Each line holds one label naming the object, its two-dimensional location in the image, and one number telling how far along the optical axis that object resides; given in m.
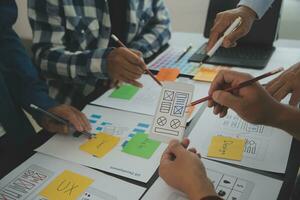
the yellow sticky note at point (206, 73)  1.13
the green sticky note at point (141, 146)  0.82
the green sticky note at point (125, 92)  1.09
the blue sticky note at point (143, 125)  0.92
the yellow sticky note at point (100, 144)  0.84
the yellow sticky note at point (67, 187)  0.71
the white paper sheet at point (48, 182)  0.71
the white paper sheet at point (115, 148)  0.77
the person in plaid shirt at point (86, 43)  1.06
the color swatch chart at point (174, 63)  1.21
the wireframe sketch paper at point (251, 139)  0.75
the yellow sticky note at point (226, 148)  0.77
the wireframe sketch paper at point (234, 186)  0.66
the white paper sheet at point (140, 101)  1.01
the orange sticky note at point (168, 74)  1.16
